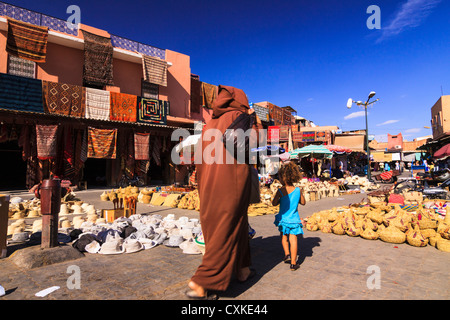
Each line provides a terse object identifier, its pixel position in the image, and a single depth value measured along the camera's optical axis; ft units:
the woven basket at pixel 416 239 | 13.74
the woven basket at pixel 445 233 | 13.74
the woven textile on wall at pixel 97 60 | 43.52
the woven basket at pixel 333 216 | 18.02
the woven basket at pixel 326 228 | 17.08
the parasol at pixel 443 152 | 37.52
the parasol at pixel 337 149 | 48.14
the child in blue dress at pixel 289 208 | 10.48
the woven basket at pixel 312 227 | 17.75
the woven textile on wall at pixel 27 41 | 36.91
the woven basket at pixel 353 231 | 15.88
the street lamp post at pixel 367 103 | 53.12
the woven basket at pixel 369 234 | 15.20
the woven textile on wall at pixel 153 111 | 47.39
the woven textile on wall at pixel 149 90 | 52.01
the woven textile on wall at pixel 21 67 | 37.81
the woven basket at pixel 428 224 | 15.05
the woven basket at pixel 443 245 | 12.92
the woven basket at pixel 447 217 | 14.68
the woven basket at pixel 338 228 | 16.42
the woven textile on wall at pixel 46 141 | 36.86
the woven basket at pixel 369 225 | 16.01
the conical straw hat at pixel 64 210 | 23.89
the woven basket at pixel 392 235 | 14.34
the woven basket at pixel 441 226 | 14.19
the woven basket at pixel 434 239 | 13.74
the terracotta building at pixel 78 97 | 36.99
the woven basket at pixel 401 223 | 15.12
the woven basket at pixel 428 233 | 14.41
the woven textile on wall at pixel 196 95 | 61.10
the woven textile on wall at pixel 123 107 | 43.55
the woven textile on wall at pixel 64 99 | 37.70
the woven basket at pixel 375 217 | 16.40
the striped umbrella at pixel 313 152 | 42.60
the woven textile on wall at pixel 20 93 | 34.63
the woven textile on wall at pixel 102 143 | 41.52
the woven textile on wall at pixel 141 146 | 46.37
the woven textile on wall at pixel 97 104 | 41.12
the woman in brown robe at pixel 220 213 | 7.66
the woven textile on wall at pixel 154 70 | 50.56
